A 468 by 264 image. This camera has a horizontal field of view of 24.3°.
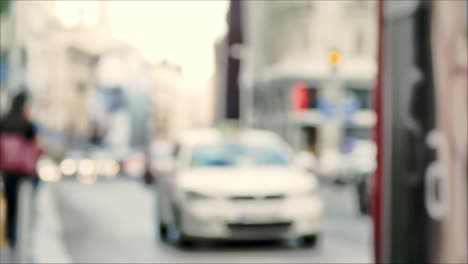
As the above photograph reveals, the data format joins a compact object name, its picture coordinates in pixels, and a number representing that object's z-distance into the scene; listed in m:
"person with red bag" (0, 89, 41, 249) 10.52
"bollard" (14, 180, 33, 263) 9.77
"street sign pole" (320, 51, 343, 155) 53.65
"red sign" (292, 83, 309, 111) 55.66
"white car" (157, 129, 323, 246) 12.62
